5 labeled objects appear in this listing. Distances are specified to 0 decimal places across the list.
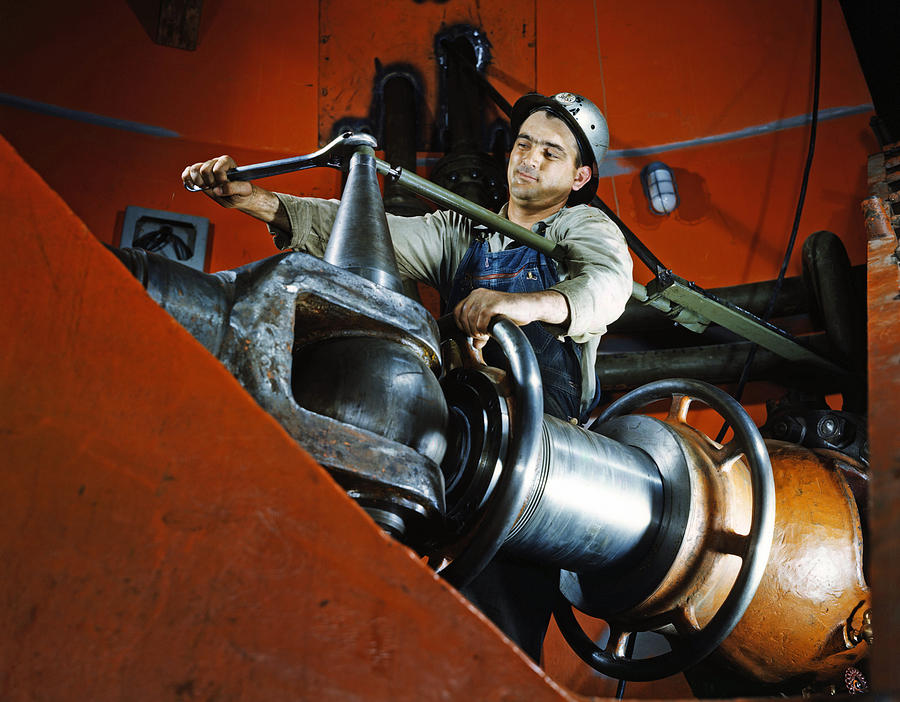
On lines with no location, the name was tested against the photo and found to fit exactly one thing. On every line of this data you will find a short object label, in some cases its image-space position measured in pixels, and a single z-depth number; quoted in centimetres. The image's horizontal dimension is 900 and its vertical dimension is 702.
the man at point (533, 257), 140
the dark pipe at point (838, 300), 232
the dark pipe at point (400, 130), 241
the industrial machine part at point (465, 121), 248
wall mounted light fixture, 269
